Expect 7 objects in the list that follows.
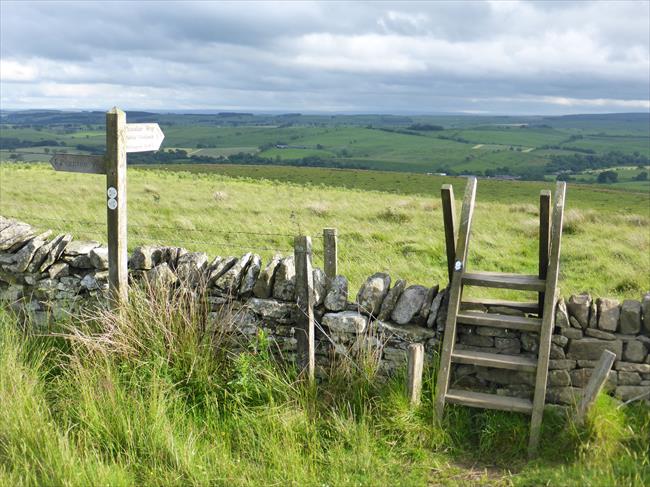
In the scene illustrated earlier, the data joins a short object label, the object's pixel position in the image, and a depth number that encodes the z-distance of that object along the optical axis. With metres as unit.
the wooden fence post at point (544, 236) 5.45
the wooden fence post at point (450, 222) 5.55
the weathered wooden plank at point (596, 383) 4.93
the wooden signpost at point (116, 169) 6.04
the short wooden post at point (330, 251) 6.48
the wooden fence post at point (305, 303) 5.71
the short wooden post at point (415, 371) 5.24
